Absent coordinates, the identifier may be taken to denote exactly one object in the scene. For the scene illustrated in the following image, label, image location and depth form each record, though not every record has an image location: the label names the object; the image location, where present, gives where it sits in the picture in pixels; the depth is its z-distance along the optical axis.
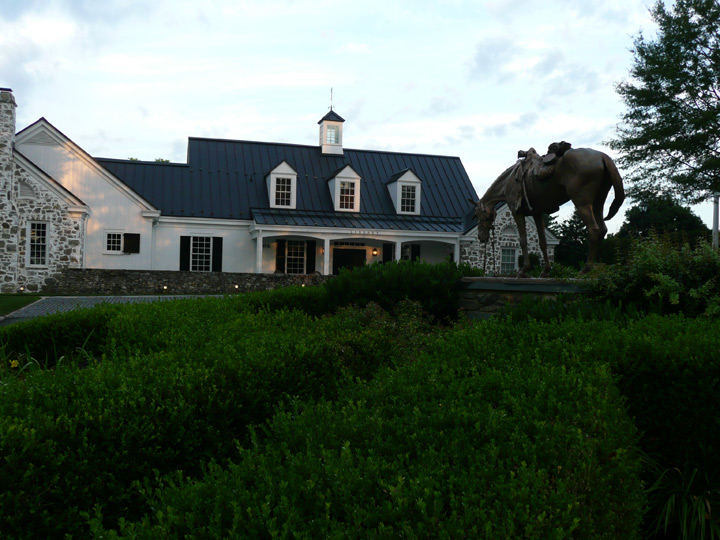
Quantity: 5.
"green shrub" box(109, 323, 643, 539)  2.13
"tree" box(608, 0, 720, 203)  24.39
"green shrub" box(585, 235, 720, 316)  5.89
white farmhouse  21.56
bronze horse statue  7.51
